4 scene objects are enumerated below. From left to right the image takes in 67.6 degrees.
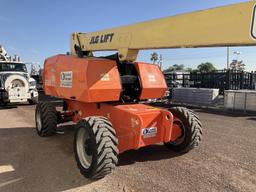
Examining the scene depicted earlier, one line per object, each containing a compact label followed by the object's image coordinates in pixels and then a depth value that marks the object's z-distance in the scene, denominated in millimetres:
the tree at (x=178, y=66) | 73430
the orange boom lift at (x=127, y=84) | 2747
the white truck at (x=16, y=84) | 9601
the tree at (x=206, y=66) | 60600
